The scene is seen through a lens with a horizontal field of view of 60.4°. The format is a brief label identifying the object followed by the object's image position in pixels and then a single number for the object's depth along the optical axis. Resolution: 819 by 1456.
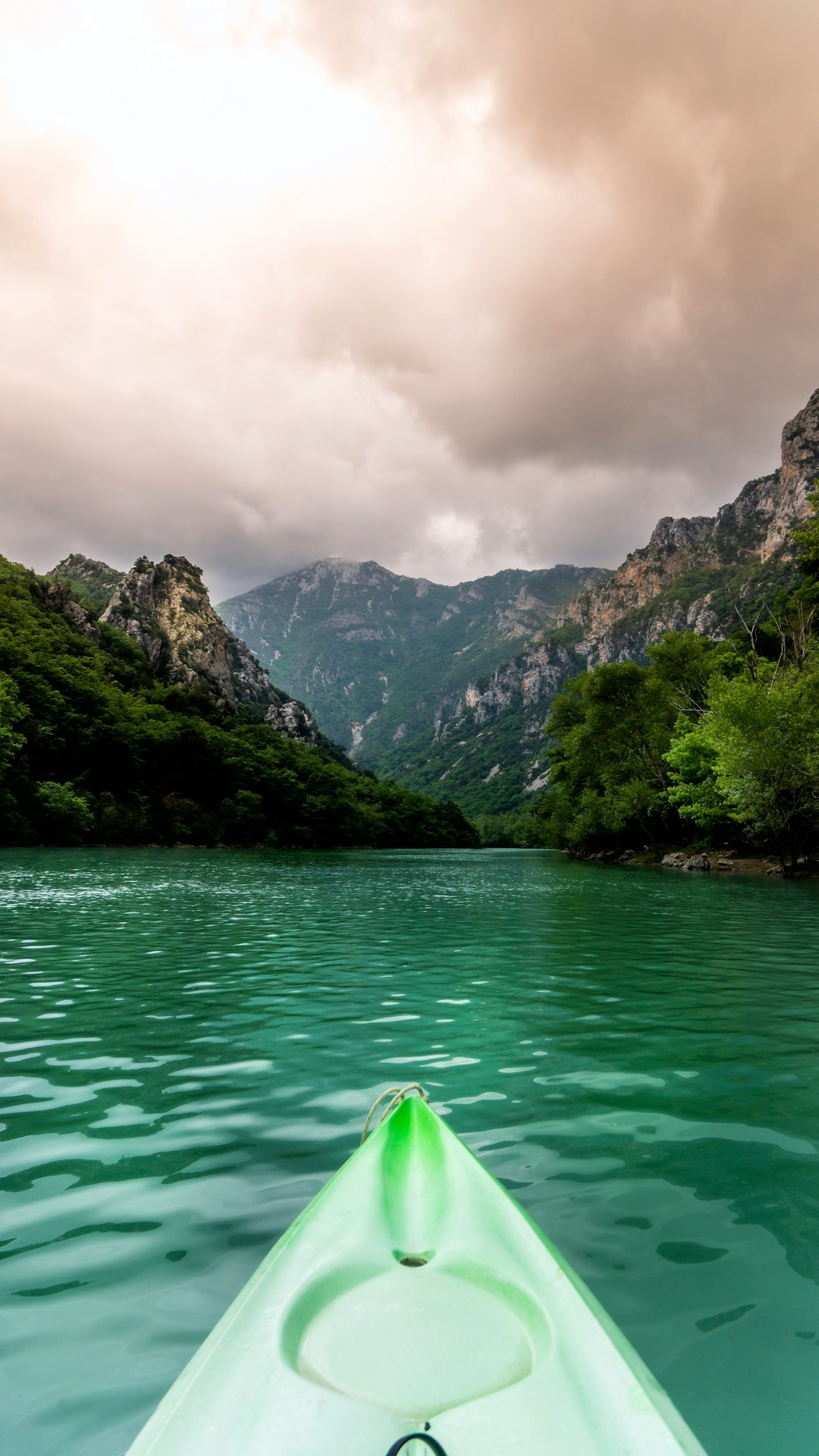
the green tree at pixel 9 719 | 49.22
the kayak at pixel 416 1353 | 2.03
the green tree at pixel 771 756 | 30.00
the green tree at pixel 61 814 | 52.47
